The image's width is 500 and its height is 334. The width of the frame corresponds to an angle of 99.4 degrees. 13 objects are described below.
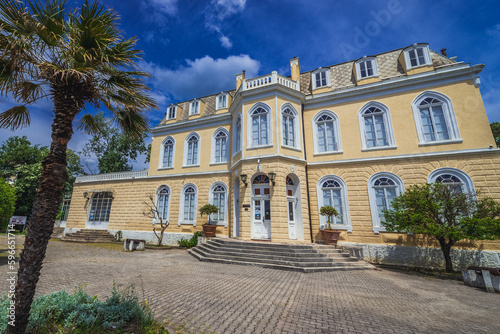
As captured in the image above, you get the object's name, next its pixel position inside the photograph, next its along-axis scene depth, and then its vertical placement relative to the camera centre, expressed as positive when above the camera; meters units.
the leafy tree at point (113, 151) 26.19 +8.51
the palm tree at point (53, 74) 2.69 +2.27
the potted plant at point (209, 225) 12.86 -0.38
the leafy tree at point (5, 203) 8.34 +0.60
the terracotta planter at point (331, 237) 10.16 -0.86
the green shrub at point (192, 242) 13.23 -1.42
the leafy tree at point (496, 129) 21.32 +8.75
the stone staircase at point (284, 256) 8.31 -1.57
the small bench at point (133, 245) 12.10 -1.47
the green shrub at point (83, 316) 2.96 -1.43
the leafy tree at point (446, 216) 7.41 +0.09
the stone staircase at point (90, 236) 15.91 -1.31
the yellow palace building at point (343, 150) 9.86 +3.55
